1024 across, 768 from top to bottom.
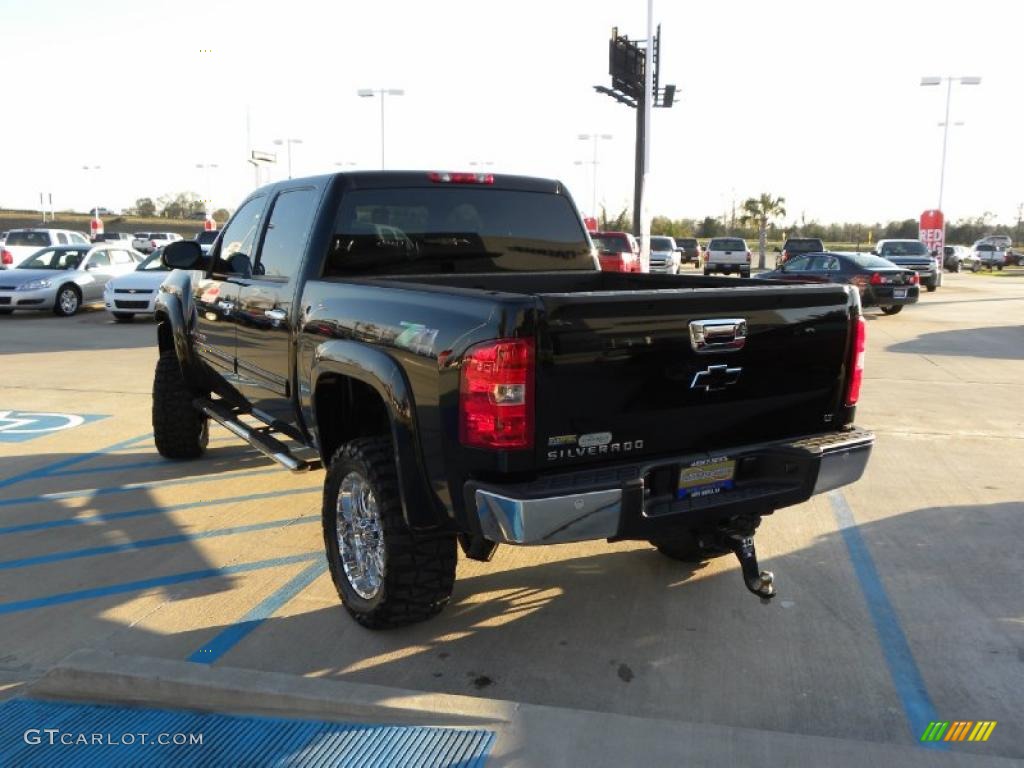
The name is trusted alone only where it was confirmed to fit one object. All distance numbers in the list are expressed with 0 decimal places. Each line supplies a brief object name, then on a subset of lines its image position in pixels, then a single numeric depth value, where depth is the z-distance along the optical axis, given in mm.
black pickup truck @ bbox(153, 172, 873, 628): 3057
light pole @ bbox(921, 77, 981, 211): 38719
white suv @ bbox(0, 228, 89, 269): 24797
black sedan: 19391
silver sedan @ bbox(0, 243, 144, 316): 18547
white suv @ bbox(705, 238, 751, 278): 37094
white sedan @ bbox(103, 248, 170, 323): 17625
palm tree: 68250
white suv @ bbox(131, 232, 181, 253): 45881
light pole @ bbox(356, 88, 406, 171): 41178
